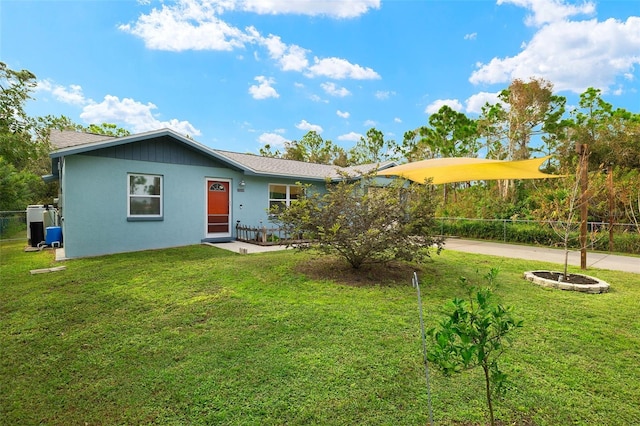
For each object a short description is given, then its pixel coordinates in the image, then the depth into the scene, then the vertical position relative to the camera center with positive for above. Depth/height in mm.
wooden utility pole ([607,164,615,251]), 10148 +42
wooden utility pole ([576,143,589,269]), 6426 +381
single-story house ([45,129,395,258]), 8258 +368
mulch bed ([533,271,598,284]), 5806 -1366
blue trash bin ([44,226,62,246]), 10500 -1154
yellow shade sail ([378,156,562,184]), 6154 +768
